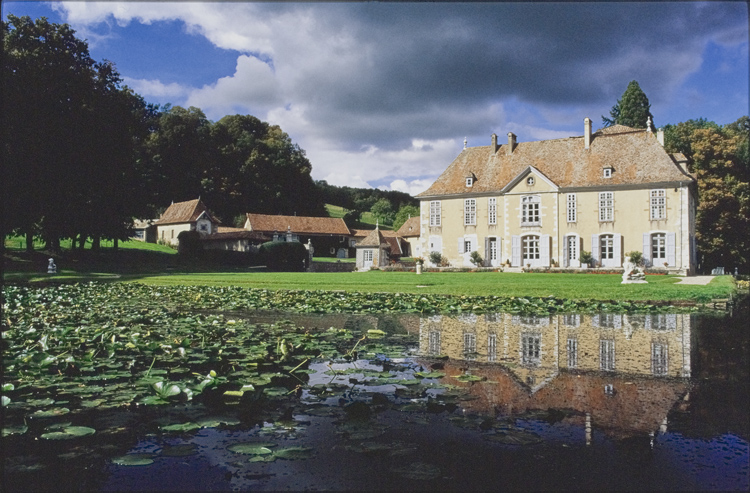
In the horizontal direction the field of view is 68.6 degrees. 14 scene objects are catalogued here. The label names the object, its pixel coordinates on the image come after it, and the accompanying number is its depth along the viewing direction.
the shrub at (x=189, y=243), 47.69
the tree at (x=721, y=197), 39.53
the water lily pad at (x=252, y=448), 3.09
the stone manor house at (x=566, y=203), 33.84
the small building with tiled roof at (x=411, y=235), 62.25
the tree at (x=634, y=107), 51.00
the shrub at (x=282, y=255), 41.62
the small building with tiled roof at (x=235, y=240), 49.00
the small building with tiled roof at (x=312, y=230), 57.47
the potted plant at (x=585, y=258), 34.81
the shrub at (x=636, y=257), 33.00
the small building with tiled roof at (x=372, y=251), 46.12
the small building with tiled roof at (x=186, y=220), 55.16
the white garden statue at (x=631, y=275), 21.12
